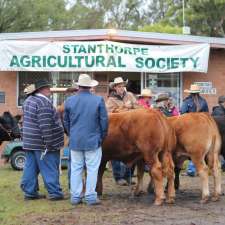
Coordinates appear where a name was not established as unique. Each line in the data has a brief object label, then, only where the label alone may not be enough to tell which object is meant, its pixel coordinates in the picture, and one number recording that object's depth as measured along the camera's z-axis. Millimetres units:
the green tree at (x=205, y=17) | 38059
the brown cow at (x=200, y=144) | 9648
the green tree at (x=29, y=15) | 37312
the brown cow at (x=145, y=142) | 9430
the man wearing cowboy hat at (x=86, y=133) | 9281
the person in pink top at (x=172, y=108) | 12625
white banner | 16562
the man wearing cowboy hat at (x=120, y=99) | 11144
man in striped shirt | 9695
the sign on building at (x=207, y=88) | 18328
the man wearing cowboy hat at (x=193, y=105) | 13111
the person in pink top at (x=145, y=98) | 12216
